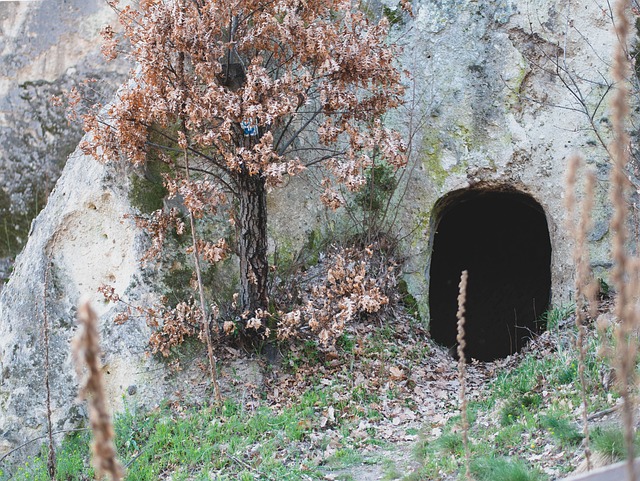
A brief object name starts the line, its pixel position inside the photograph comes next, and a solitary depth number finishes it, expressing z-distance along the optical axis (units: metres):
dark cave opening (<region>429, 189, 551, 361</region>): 11.49
